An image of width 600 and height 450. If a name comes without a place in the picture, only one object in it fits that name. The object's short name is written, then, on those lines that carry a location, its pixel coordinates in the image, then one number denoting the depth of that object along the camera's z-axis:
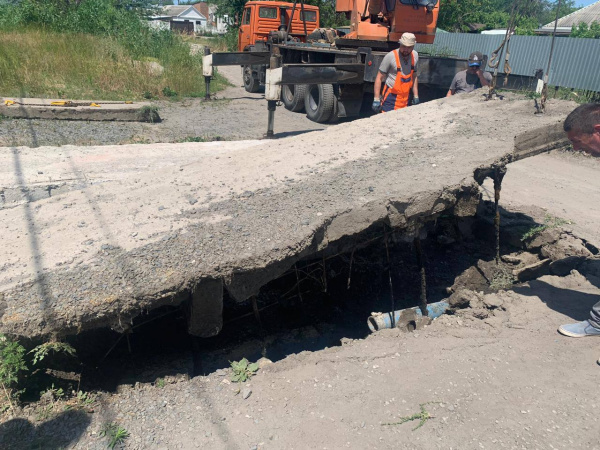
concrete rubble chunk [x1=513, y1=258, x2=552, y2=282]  4.66
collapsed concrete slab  2.85
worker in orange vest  5.98
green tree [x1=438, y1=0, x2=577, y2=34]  25.11
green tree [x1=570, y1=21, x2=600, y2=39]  20.91
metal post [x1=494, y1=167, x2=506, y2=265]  4.20
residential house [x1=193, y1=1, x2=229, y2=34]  58.84
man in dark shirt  7.24
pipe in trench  3.92
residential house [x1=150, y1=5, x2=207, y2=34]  62.28
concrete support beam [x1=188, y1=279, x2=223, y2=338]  3.04
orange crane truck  8.10
